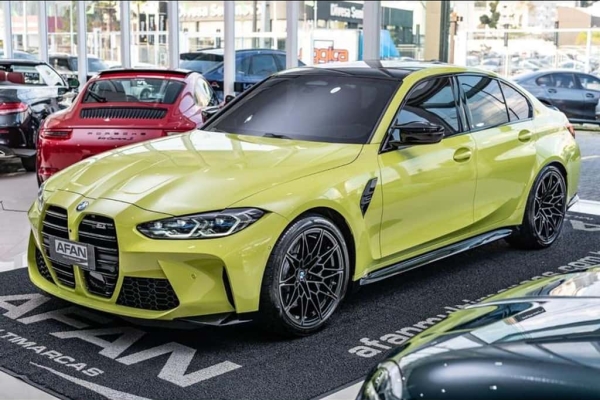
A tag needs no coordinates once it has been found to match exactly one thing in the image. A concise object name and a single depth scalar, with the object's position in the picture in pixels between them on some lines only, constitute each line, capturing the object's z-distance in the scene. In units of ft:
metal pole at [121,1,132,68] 52.09
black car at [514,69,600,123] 29.25
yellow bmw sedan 13.28
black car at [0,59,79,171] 32.22
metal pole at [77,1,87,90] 56.49
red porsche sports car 24.79
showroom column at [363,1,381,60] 34.12
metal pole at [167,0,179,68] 46.91
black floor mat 12.51
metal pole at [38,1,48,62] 62.13
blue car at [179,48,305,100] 39.99
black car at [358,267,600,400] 7.15
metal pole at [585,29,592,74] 28.73
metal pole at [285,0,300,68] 38.81
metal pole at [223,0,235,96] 42.52
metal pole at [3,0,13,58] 65.57
